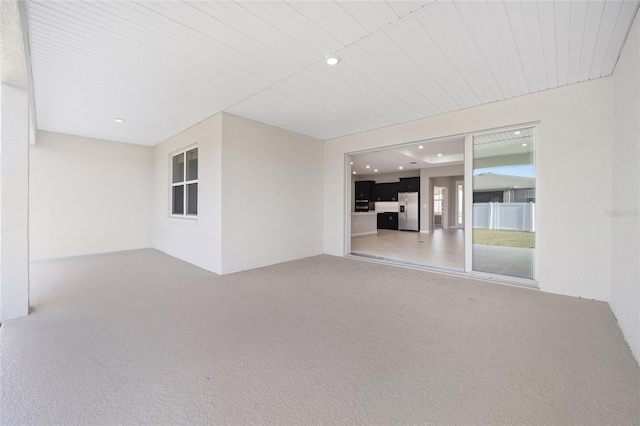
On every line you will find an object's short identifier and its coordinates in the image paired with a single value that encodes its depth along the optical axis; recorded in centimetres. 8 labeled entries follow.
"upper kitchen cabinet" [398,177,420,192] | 1125
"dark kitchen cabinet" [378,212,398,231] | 1180
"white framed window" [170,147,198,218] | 516
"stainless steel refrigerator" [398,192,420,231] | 1112
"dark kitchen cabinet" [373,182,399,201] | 1199
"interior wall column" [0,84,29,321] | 253
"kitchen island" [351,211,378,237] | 930
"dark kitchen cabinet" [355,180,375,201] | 1295
